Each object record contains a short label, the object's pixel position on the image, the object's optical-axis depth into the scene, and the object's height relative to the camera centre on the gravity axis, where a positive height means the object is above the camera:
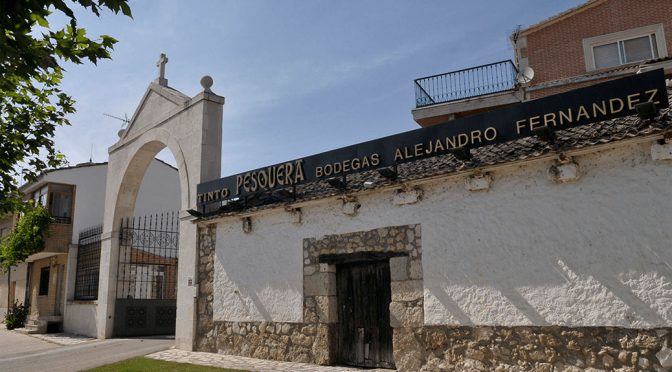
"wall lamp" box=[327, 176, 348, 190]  9.41 +1.92
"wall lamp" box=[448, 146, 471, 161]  7.71 +1.97
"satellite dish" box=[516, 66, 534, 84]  15.74 +6.20
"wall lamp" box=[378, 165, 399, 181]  8.64 +1.89
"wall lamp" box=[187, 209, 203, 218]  11.88 +1.84
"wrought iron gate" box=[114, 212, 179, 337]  15.24 +0.16
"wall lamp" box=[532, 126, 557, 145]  6.92 +1.99
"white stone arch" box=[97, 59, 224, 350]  12.30 +3.52
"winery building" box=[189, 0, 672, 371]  6.35 +0.56
